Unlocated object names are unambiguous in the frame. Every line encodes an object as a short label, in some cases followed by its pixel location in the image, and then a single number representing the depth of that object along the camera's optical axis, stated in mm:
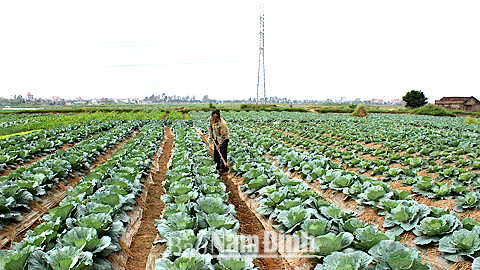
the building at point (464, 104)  50781
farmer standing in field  7105
